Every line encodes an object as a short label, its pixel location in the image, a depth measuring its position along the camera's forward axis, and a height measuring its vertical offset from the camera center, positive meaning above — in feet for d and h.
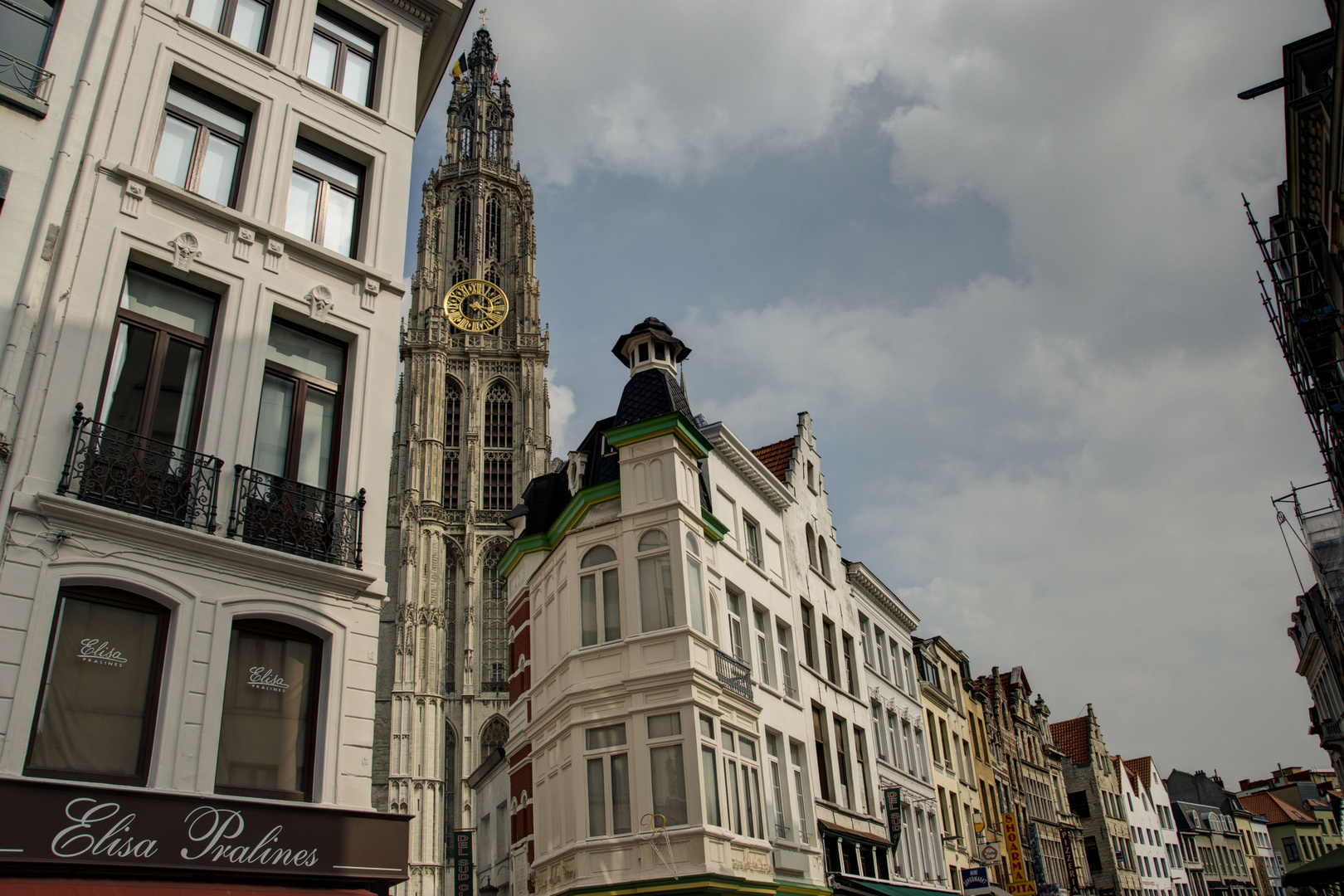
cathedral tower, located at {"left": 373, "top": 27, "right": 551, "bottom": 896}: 200.03 +101.61
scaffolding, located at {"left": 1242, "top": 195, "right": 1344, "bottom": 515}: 63.82 +35.07
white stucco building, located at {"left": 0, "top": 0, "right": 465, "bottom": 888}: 26.99 +15.90
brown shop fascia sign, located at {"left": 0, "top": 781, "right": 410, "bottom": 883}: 23.82 +3.22
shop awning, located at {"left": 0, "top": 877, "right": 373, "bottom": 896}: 22.84 +1.86
